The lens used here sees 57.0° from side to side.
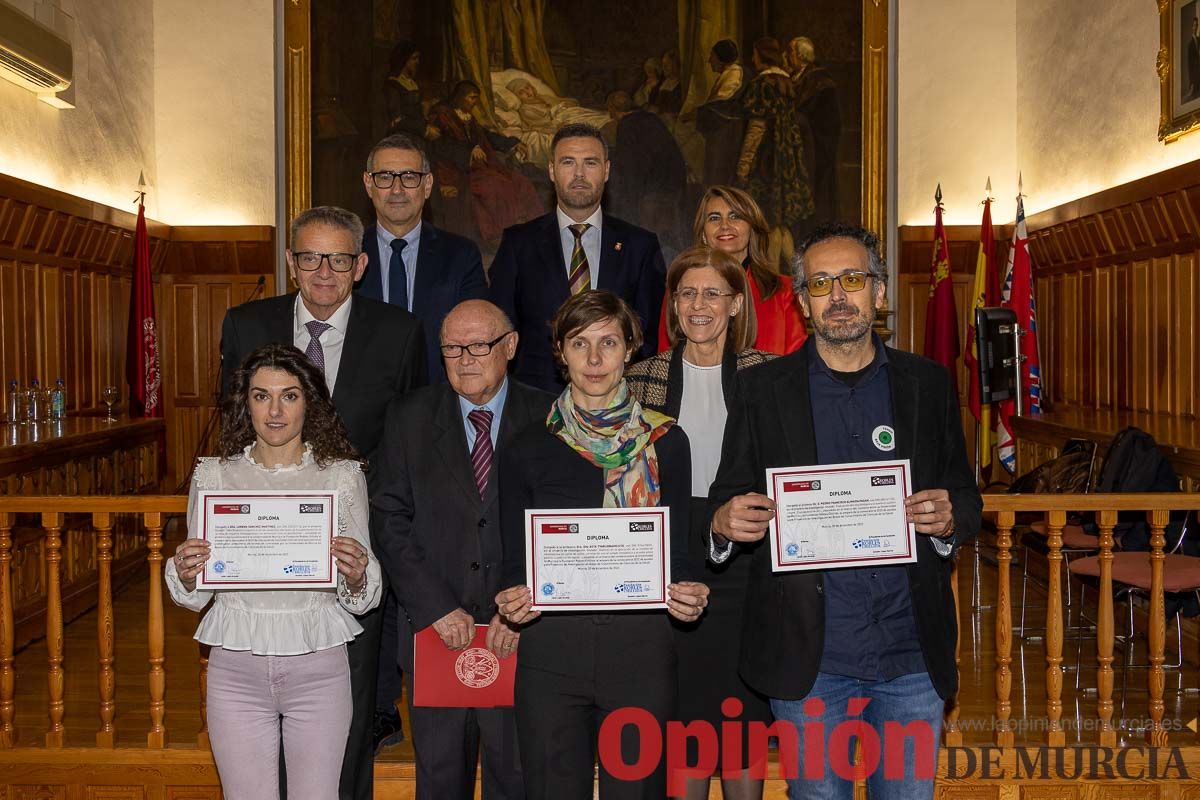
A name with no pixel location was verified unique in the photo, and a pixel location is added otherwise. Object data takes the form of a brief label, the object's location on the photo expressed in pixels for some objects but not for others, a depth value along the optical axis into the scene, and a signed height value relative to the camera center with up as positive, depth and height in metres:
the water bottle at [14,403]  7.41 +0.01
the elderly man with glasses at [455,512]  3.02 -0.31
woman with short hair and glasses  2.98 -0.02
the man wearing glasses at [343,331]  3.26 +0.21
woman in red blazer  3.69 +0.49
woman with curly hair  2.83 -0.55
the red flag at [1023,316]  8.45 +0.61
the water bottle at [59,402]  8.01 +0.02
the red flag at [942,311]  9.68 +0.74
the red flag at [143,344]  9.16 +0.50
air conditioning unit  7.18 +2.41
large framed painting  9.83 +2.66
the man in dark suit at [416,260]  3.75 +0.49
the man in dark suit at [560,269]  3.99 +0.47
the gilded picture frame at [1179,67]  6.97 +2.11
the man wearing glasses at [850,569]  2.46 -0.26
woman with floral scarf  2.61 -0.41
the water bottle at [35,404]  7.71 +0.00
